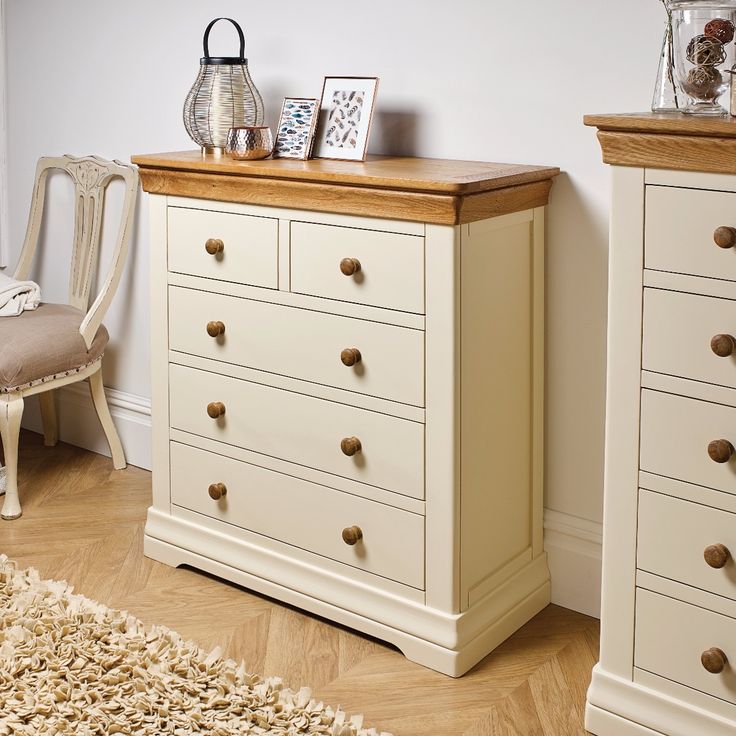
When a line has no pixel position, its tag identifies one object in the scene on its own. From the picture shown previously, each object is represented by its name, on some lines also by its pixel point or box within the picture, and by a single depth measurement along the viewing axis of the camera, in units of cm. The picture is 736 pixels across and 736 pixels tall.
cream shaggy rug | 204
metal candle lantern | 265
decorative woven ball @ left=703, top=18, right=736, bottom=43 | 181
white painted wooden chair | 301
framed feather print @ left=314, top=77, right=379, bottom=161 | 248
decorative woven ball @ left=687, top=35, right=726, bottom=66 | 182
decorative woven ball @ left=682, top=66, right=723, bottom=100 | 182
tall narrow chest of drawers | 175
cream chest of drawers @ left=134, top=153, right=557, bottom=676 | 219
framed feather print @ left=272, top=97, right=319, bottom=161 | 255
